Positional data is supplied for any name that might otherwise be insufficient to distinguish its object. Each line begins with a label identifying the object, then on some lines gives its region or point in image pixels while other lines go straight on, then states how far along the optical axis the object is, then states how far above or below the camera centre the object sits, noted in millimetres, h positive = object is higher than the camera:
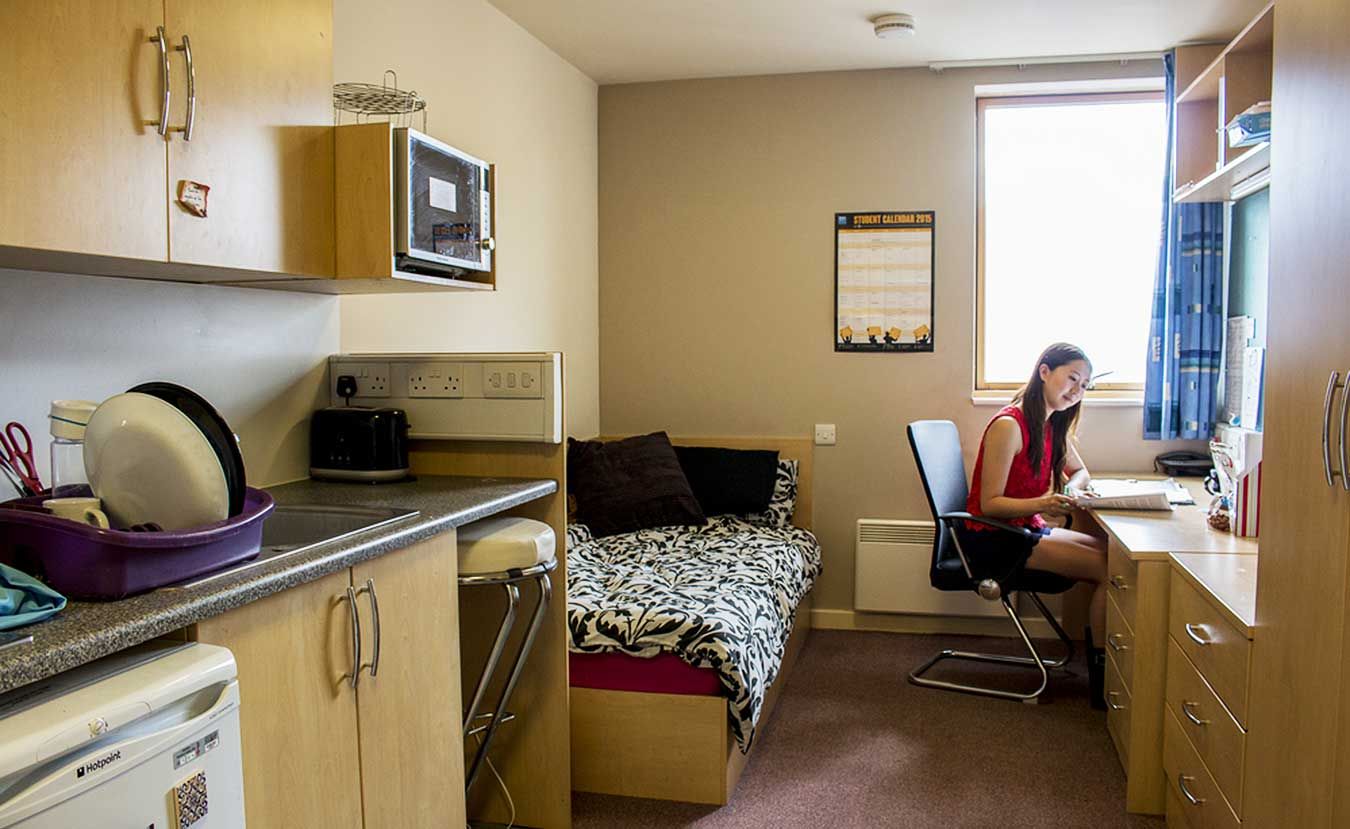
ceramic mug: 1444 -229
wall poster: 4414 +296
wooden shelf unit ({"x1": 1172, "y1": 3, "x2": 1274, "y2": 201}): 3260 +858
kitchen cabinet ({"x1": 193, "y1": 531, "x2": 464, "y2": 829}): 1523 -588
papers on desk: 3344 -494
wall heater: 4418 -962
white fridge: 1079 -455
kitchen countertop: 1170 -336
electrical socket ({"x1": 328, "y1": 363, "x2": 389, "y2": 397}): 2551 -72
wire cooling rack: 2445 +605
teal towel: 1228 -309
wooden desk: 2699 -784
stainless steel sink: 2051 -353
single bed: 2676 -886
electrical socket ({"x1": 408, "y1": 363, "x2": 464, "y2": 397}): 2520 -76
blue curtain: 4074 +141
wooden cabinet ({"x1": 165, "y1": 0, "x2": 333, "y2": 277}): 1731 +391
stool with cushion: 2281 -477
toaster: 2420 -225
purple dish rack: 1363 -279
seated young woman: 3543 -475
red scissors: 1695 -177
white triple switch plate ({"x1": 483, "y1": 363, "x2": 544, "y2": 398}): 2465 -75
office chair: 3572 -700
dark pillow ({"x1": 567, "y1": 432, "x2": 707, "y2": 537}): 3867 -528
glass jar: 1565 -175
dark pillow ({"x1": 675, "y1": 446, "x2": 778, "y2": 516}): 4215 -530
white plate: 1484 -169
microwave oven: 2160 +316
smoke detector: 3676 +1169
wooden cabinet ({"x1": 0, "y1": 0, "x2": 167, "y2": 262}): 1385 +316
